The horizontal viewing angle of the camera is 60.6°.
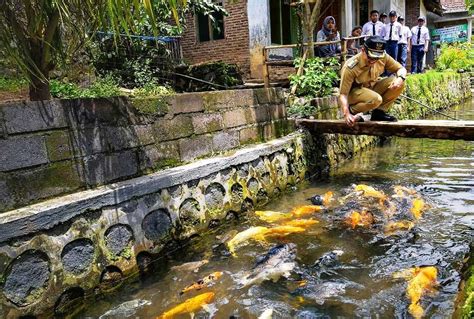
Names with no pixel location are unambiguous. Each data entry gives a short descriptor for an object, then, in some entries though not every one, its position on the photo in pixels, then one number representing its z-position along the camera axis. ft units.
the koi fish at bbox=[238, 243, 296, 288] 14.03
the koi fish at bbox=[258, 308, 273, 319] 11.76
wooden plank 19.81
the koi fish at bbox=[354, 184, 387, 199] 20.78
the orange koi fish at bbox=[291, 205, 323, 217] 20.03
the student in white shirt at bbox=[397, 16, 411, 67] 46.52
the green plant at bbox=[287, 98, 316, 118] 27.37
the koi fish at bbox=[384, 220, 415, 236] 17.48
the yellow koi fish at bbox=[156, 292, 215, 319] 12.21
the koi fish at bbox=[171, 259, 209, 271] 15.11
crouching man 22.47
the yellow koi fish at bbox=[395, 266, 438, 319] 11.68
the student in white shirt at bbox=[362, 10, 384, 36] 44.04
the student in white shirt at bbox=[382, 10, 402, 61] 44.48
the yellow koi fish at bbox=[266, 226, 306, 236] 17.66
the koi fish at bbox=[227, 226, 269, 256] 16.97
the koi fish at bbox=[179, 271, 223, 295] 13.66
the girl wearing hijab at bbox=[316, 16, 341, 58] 38.78
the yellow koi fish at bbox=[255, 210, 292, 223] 19.45
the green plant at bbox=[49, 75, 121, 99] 22.31
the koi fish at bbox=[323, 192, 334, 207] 21.31
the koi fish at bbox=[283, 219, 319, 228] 18.45
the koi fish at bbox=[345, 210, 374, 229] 18.35
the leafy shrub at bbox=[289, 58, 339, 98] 29.78
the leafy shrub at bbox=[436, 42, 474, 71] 66.39
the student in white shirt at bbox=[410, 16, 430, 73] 52.75
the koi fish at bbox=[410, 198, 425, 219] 18.95
